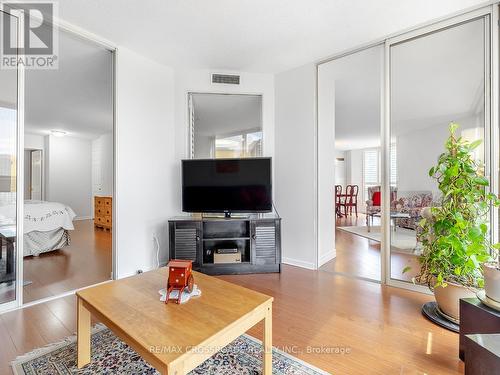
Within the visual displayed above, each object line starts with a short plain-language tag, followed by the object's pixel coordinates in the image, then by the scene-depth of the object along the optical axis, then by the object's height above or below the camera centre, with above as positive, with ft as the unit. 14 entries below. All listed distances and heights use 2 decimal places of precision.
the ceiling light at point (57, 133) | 20.82 +4.65
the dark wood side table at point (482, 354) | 3.22 -2.21
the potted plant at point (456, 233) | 5.85 -1.09
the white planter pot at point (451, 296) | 5.98 -2.69
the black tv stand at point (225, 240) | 9.54 -2.11
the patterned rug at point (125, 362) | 4.62 -3.34
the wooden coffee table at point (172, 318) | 3.26 -2.03
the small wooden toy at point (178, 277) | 4.66 -1.65
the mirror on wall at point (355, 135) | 10.33 +4.12
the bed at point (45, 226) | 11.75 -1.87
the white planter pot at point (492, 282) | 4.57 -1.73
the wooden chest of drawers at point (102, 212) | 18.95 -1.86
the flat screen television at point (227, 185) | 10.03 +0.12
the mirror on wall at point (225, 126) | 11.35 +2.84
